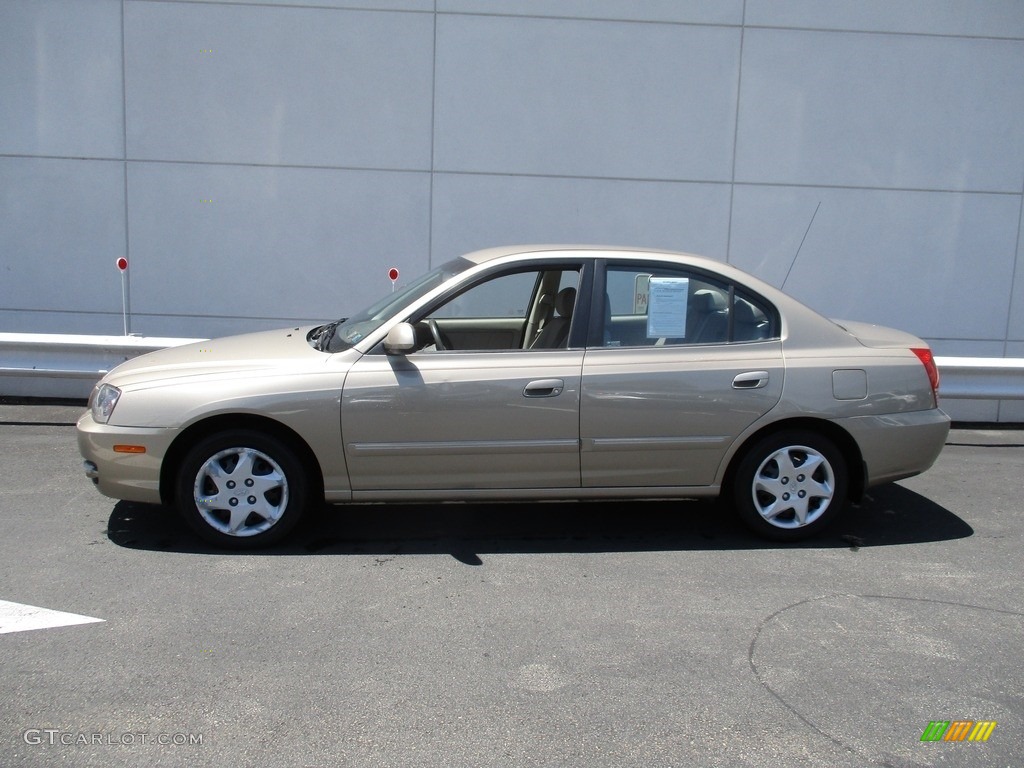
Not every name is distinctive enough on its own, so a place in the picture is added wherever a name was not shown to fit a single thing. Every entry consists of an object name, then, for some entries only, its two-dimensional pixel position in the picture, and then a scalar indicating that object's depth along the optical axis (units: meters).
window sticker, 5.10
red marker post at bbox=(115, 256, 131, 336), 9.15
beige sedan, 4.78
